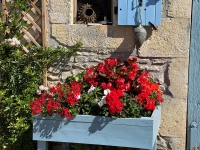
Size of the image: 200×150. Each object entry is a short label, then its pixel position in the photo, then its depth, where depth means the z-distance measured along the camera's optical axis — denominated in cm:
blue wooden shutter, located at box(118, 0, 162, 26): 385
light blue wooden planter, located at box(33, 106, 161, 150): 339
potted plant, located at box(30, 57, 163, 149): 341
